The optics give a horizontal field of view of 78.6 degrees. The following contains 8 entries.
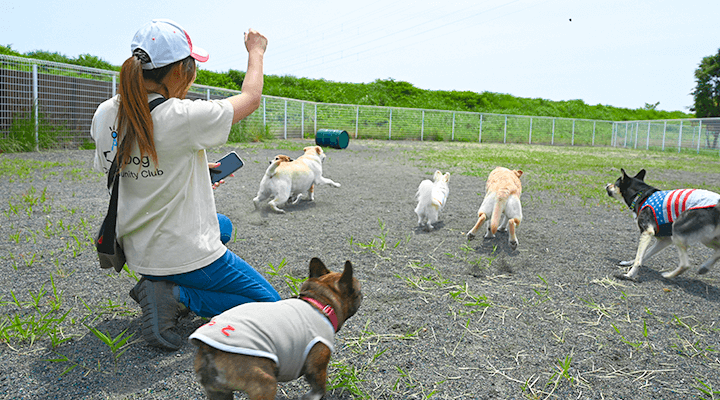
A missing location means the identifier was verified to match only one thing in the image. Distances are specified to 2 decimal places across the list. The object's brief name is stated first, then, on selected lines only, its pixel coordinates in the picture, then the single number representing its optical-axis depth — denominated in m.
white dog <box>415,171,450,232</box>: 5.05
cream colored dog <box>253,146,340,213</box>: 5.68
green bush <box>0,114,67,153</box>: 9.98
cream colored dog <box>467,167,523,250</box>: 4.43
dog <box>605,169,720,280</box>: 3.72
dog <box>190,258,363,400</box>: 1.59
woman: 1.98
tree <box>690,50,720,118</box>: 29.69
